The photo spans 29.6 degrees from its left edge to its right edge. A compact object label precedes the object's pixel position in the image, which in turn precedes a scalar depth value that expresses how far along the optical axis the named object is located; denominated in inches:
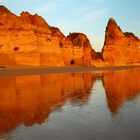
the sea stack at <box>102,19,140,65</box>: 3329.2
